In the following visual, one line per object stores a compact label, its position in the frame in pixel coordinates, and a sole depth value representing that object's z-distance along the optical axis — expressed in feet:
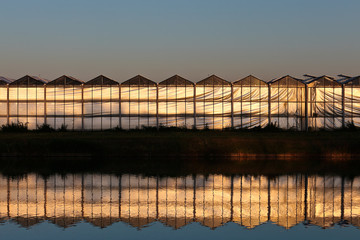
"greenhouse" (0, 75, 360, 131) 216.95
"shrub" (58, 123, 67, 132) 213.11
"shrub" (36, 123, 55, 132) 208.44
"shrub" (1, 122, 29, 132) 206.28
